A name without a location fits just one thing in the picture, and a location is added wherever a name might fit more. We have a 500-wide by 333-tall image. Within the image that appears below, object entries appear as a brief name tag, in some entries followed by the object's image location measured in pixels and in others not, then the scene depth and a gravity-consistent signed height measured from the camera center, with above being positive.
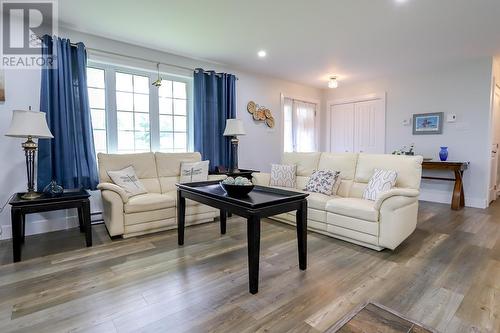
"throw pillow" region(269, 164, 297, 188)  4.03 -0.26
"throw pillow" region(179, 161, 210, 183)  3.88 -0.20
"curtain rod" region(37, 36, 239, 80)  3.46 +1.40
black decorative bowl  2.29 -0.27
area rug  1.38 -0.88
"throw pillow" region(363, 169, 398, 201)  3.09 -0.28
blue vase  4.66 +0.08
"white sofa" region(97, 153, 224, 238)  3.01 -0.48
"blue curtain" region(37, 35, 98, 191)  3.12 +0.47
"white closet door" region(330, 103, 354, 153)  6.24 +0.72
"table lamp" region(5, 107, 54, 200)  2.61 +0.25
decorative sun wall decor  5.18 +0.88
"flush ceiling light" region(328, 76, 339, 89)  5.15 +1.42
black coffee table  1.94 -0.38
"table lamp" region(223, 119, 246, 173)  4.38 +0.48
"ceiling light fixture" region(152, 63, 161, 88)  3.86 +1.08
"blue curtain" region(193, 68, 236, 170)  4.38 +0.76
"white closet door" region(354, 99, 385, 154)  5.70 +0.68
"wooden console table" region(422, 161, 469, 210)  4.35 -0.25
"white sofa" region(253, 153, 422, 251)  2.66 -0.49
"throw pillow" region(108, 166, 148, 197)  3.29 -0.28
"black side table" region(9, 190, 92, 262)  2.47 -0.48
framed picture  4.88 +0.65
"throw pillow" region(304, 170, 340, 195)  3.54 -0.31
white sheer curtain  5.99 +0.74
